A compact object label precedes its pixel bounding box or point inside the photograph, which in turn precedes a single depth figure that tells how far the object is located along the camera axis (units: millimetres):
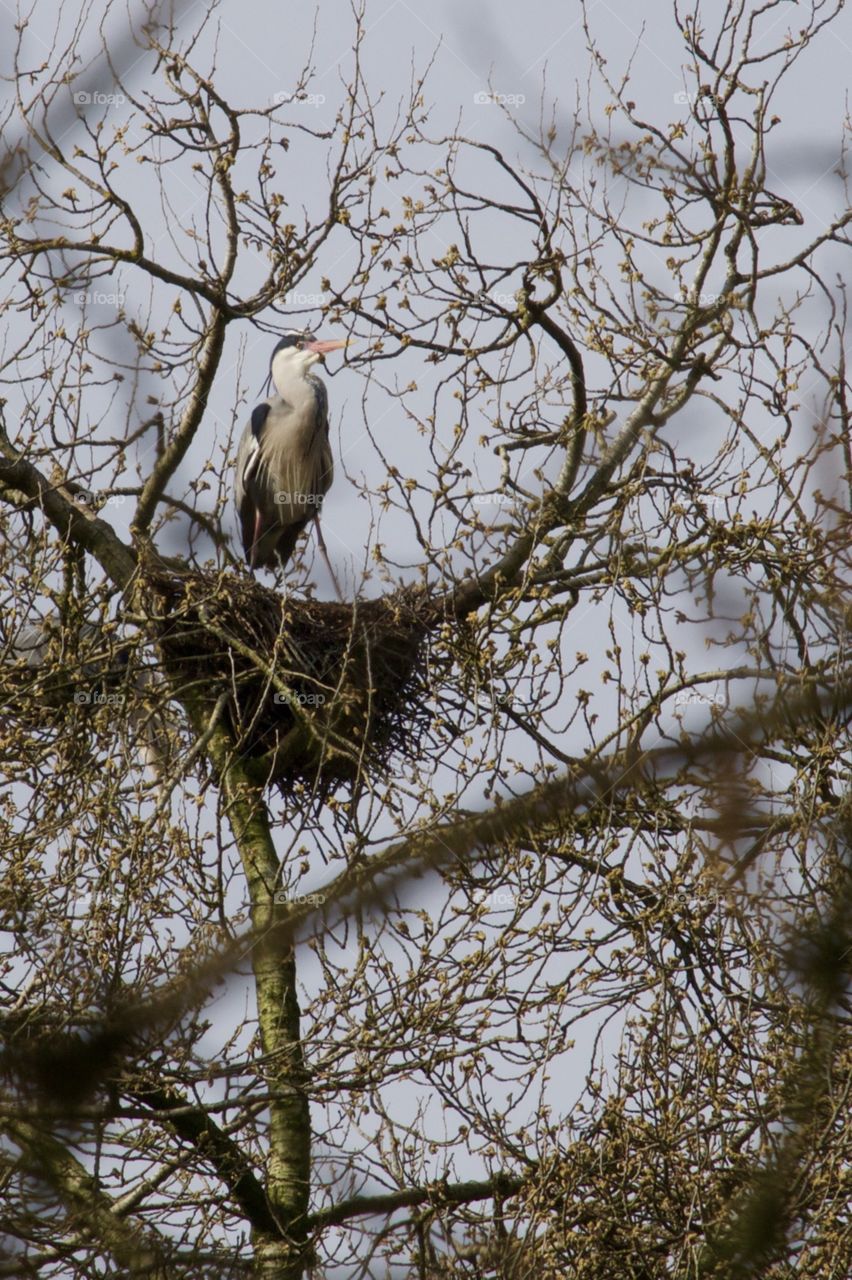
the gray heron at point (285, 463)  18125
